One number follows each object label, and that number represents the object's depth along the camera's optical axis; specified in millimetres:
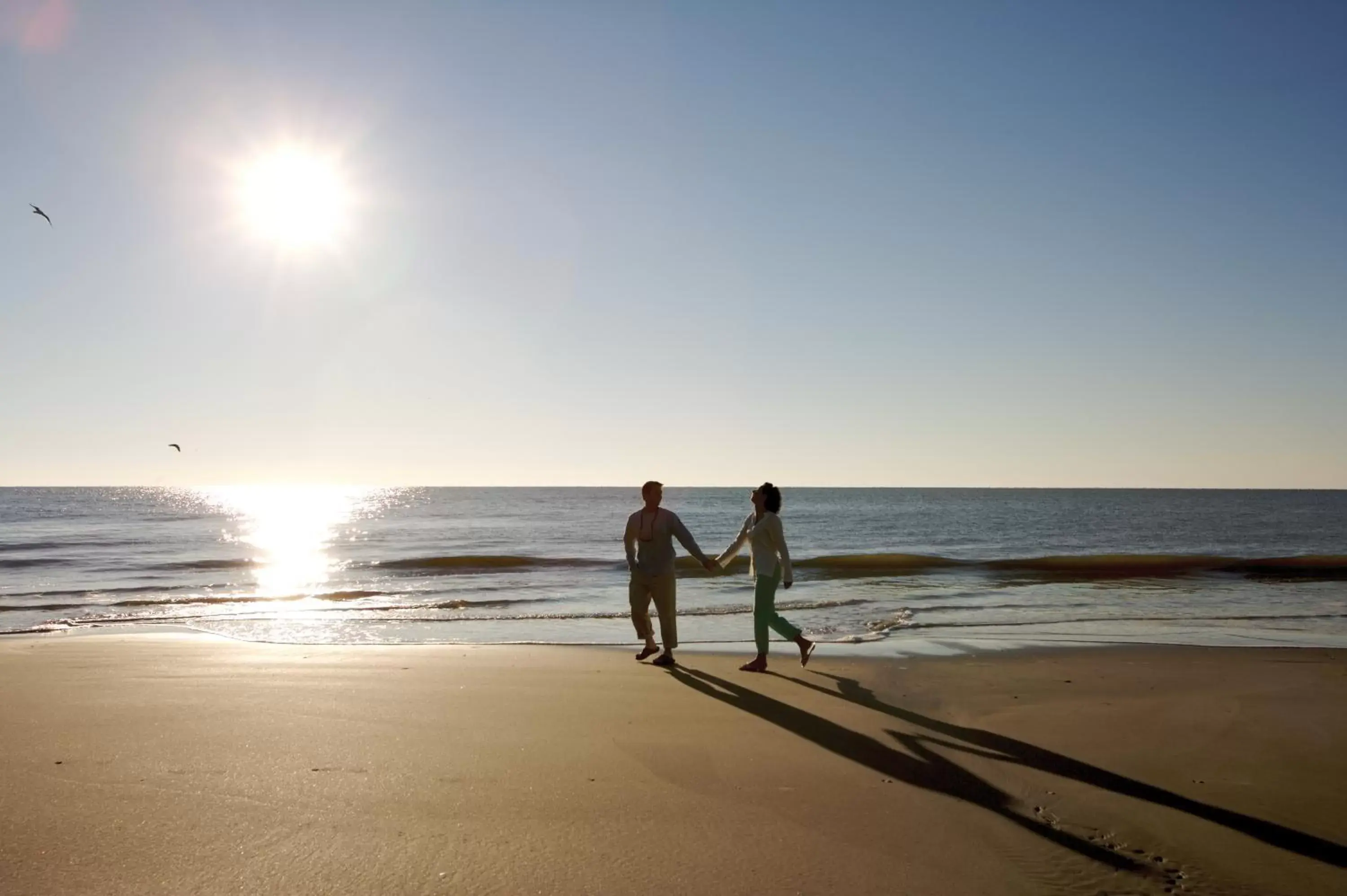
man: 9609
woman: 9102
